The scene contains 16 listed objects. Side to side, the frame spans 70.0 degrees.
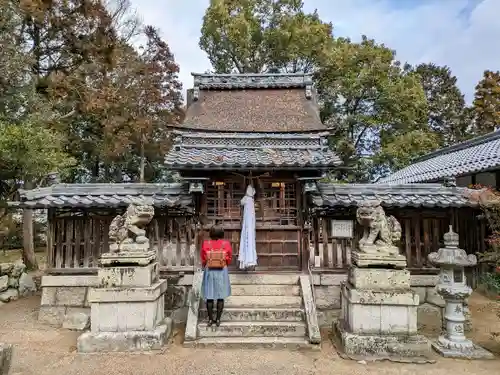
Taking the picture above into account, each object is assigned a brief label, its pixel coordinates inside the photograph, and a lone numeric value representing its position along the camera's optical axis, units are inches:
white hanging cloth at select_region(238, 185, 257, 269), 338.0
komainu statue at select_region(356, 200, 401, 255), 275.9
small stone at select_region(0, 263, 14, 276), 434.0
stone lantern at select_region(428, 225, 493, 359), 262.7
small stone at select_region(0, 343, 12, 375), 161.5
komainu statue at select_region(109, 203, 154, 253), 282.0
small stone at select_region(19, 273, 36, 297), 457.7
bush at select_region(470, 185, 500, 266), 272.7
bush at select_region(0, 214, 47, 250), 652.1
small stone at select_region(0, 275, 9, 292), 425.1
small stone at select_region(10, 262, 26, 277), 450.0
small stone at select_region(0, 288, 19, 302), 421.0
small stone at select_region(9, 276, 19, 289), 444.0
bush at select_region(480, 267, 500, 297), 400.1
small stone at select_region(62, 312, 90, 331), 335.9
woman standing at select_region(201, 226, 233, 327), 277.6
